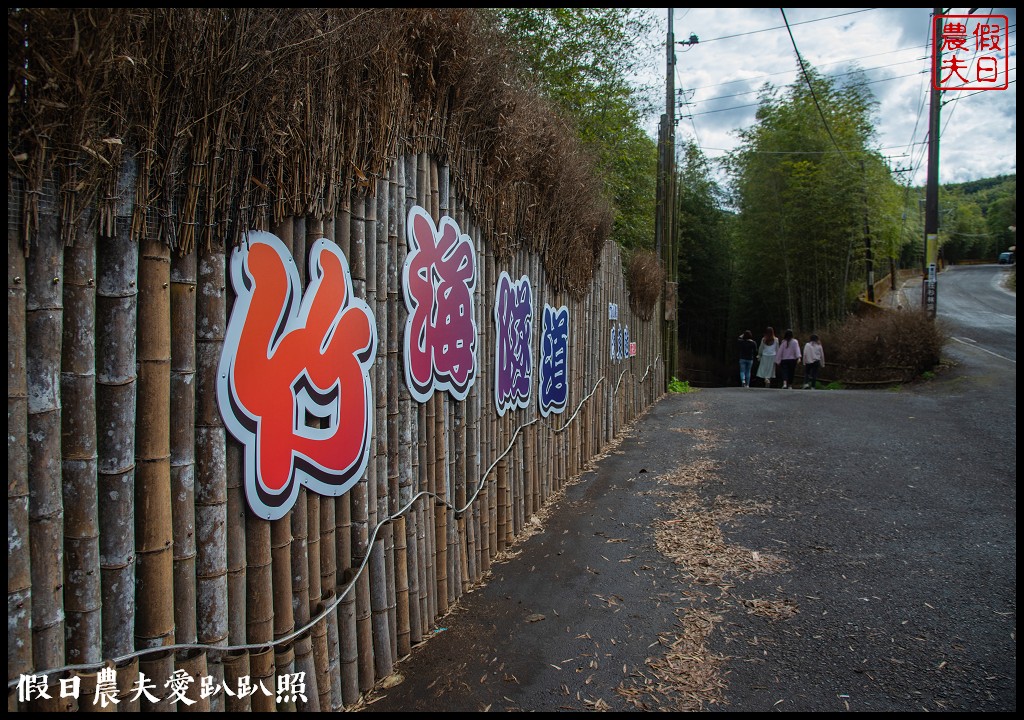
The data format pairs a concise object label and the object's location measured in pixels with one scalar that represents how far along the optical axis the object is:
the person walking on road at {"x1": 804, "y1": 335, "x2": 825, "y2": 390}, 13.41
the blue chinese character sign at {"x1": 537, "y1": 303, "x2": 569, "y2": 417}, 5.32
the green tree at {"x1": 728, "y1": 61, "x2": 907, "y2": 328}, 17.25
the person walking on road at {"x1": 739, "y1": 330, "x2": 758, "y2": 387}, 14.95
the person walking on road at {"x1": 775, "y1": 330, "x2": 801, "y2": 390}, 13.44
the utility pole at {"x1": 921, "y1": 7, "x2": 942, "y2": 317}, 12.81
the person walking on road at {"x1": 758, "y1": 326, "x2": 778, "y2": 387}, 13.95
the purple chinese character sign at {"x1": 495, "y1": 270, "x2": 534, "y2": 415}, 4.30
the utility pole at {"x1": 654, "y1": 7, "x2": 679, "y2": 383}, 12.82
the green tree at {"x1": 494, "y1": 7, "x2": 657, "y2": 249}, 10.02
